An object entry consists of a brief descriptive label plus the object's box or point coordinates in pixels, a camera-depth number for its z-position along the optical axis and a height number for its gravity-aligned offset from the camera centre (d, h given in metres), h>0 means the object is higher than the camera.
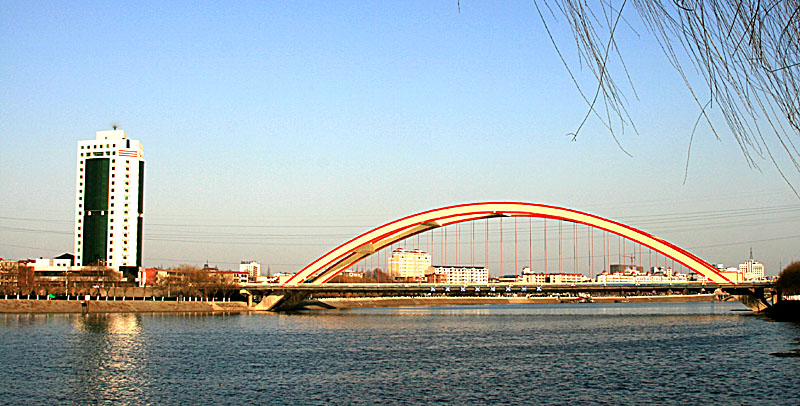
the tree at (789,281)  58.06 -1.95
